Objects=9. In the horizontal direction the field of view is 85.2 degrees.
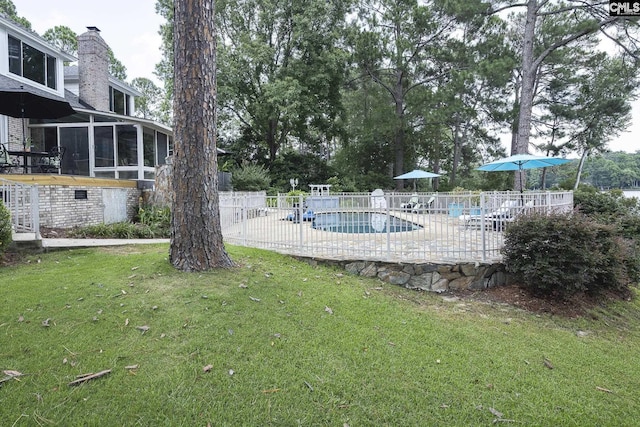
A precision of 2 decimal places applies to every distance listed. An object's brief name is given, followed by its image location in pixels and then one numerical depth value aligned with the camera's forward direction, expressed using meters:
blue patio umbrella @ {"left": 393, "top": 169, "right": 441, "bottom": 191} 16.08
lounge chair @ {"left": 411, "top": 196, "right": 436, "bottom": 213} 5.65
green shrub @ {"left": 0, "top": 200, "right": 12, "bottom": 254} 5.21
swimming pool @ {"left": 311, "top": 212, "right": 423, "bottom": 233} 6.09
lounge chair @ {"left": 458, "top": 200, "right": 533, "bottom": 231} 5.89
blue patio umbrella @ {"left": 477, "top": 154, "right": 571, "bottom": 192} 9.95
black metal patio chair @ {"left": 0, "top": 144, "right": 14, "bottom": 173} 8.13
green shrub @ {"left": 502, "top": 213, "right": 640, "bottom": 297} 5.05
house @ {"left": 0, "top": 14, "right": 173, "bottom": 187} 11.79
